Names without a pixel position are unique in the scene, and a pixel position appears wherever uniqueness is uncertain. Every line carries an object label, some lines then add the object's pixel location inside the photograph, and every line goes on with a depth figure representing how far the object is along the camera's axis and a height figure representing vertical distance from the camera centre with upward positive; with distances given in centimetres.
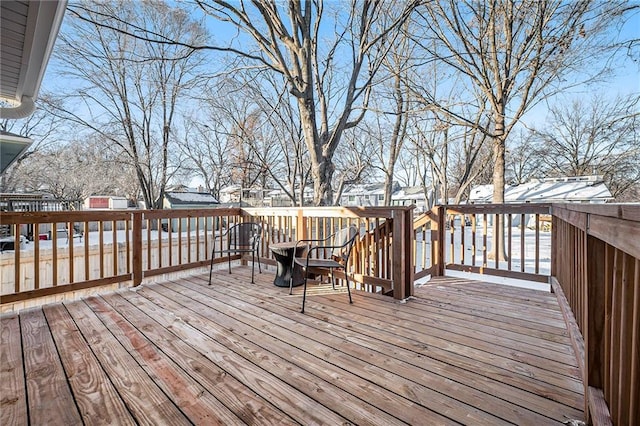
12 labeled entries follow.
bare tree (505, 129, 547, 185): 1644 +320
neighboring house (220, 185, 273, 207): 1744 +88
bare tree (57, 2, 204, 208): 922 +437
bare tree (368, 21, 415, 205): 870 +335
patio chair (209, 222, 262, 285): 476 -36
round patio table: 394 -67
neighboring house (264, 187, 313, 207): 2002 +95
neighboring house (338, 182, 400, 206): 2372 +129
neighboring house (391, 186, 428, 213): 2237 +112
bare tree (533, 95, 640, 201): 1288 +337
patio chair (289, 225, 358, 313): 329 -56
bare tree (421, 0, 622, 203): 602 +360
